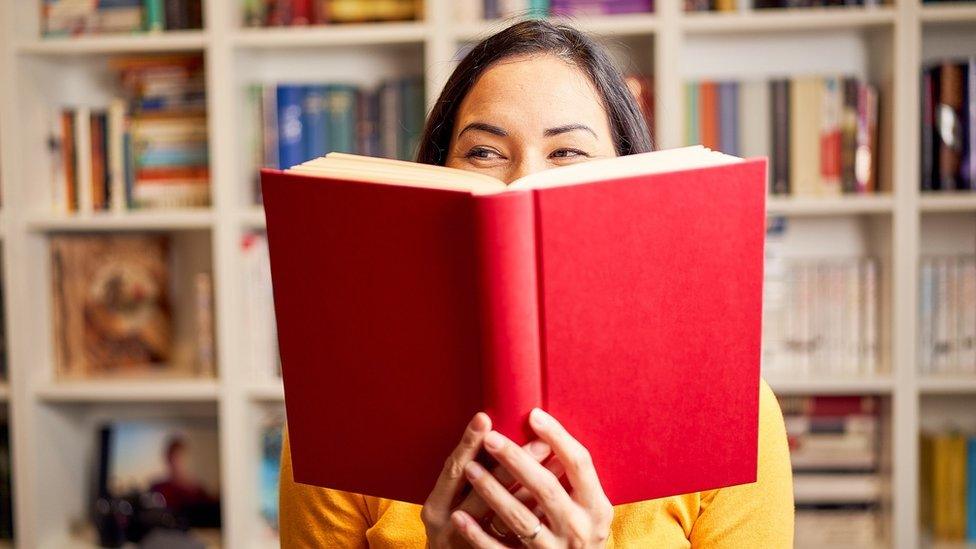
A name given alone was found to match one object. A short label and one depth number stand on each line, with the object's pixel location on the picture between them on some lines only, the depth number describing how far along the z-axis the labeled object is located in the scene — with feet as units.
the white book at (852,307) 6.31
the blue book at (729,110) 6.32
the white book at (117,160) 6.63
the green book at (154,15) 6.45
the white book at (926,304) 6.24
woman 2.62
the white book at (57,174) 6.72
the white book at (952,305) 6.24
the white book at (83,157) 6.66
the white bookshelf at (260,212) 6.05
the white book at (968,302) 6.24
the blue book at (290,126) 6.50
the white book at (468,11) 6.30
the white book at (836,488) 6.40
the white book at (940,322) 6.24
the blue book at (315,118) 6.52
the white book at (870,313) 6.30
